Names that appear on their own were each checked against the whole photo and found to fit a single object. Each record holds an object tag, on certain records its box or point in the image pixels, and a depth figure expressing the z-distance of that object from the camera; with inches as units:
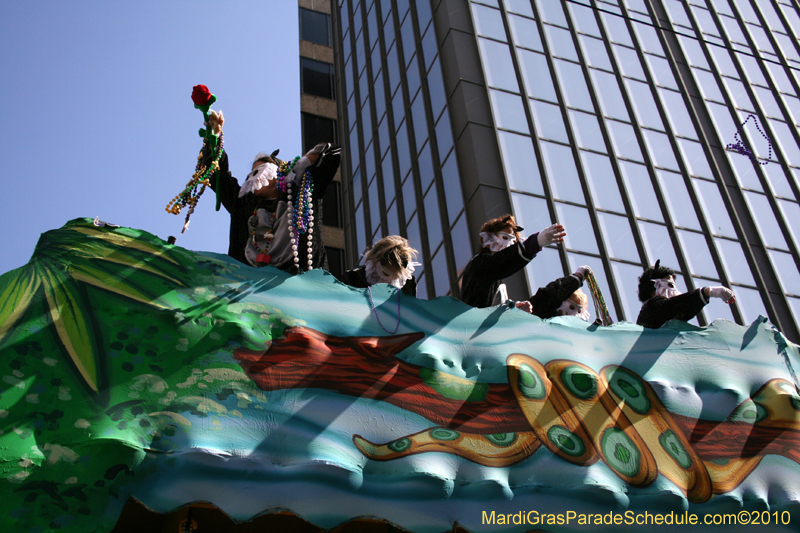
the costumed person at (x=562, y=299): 227.6
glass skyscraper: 514.6
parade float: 129.0
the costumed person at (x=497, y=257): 201.8
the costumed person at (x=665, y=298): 218.4
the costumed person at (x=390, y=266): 203.6
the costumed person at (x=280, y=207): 200.7
